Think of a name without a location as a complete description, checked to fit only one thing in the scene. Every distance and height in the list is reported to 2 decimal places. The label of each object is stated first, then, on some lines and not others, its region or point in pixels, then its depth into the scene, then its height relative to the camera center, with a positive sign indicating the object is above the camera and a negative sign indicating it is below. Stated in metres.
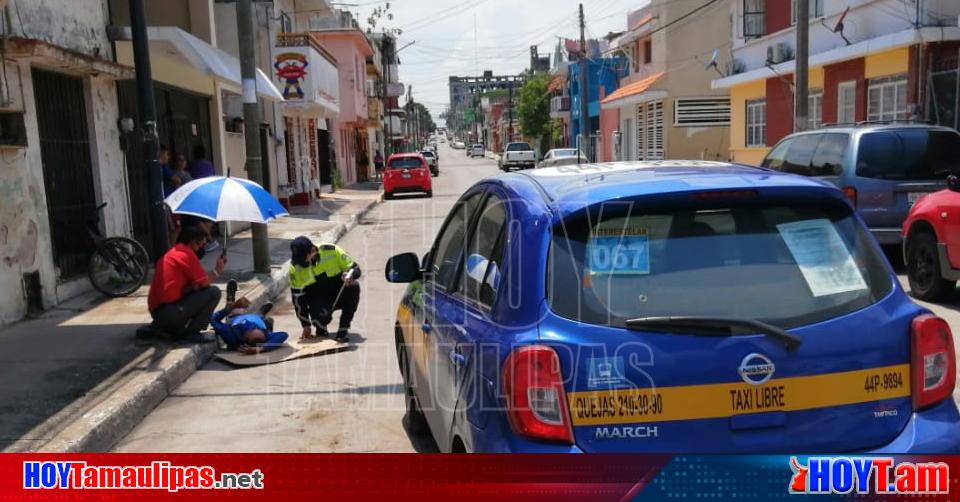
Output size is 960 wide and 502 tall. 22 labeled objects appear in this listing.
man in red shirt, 7.05 -1.05
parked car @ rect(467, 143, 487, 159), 88.53 +1.04
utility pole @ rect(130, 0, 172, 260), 8.80 +0.68
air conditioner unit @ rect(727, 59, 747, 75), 24.99 +2.63
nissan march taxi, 2.53 -0.60
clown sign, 20.42 +2.53
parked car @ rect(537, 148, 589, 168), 34.27 -0.01
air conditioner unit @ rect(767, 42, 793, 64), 20.92 +2.52
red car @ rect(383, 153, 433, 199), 27.31 -0.40
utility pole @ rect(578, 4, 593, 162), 37.38 +2.75
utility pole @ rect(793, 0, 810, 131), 16.53 +1.59
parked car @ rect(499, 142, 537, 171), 48.75 -0.02
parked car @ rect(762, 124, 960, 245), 9.58 -0.31
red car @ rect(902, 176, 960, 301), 7.64 -1.04
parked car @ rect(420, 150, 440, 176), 45.15 +0.04
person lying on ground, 7.38 -1.54
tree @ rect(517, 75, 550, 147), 63.00 +3.94
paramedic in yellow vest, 7.67 -1.18
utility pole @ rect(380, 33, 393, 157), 49.97 +4.13
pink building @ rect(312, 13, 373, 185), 37.44 +4.15
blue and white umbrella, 7.34 -0.28
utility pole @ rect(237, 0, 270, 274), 10.77 +0.80
